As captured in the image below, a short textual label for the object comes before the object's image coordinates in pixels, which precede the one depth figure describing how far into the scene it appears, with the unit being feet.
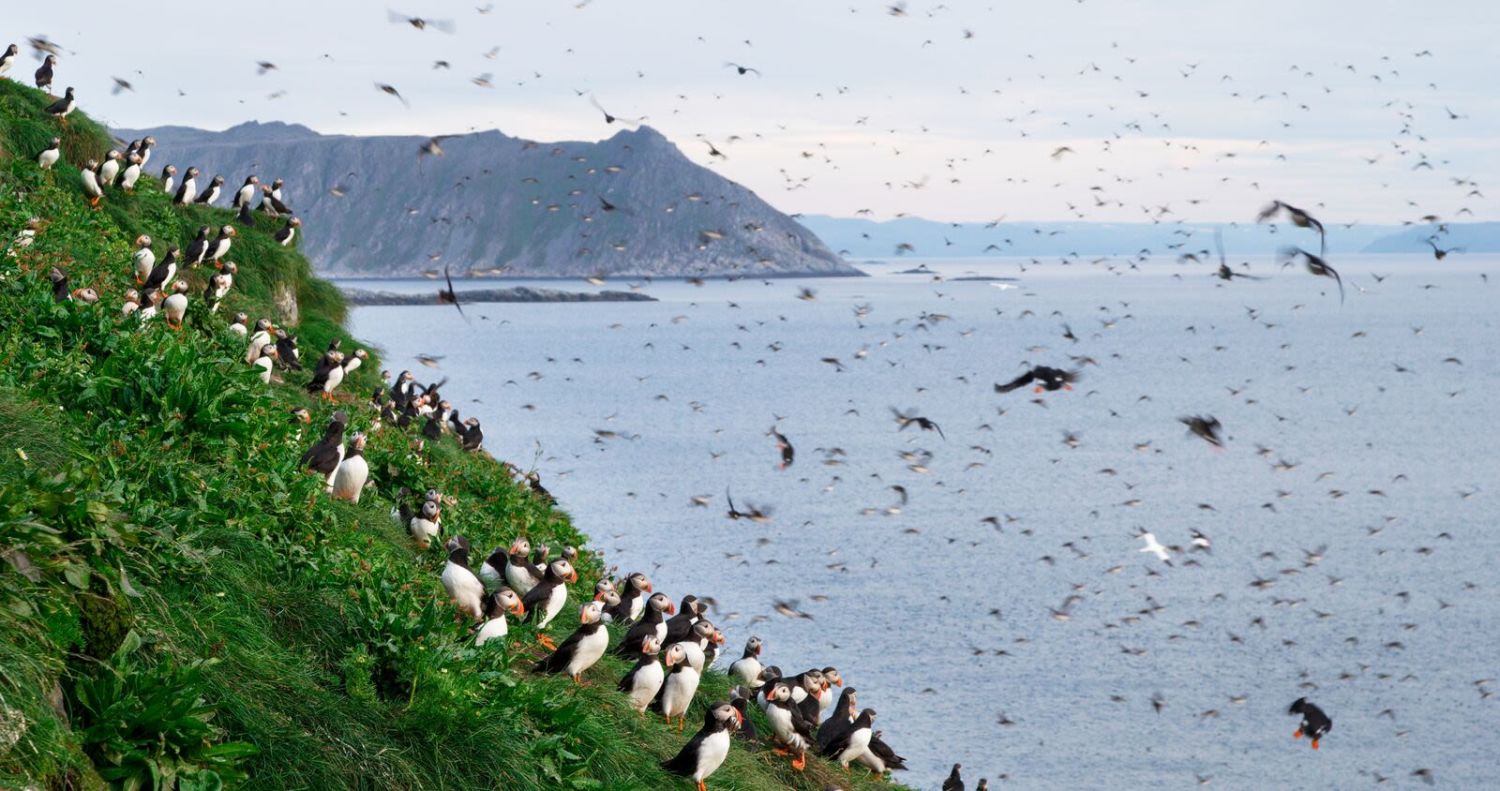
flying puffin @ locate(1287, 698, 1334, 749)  121.49
